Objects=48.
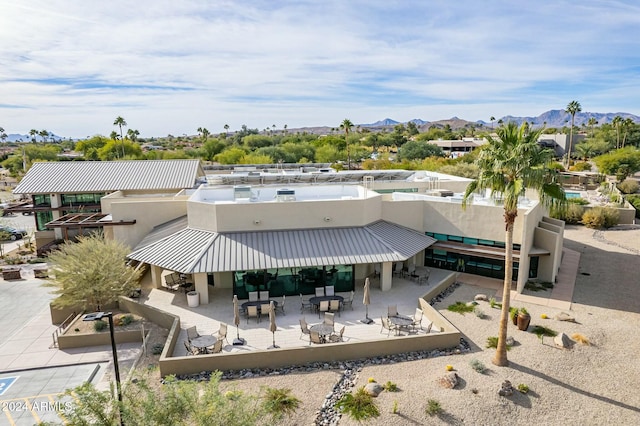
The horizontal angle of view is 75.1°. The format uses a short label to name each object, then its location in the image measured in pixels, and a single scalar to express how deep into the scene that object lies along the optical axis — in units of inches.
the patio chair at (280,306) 871.4
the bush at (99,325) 804.6
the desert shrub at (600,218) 1627.7
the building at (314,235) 911.0
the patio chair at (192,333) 721.6
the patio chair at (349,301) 875.4
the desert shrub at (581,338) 730.8
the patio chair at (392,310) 803.8
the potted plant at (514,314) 792.3
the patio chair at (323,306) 853.8
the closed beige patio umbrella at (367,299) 797.2
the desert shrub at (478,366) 639.1
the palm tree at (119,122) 3804.1
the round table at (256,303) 833.4
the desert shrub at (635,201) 1833.2
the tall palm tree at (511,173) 587.2
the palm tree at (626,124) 3777.1
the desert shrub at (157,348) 735.1
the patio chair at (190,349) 701.1
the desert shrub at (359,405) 552.1
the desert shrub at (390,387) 601.3
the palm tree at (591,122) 4957.2
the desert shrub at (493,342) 719.9
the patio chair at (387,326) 769.4
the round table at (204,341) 683.5
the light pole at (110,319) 475.8
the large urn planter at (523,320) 771.2
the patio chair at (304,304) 875.2
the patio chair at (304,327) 743.0
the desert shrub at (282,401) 552.4
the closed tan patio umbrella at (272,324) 709.9
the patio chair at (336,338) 728.3
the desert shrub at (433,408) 551.8
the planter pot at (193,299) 888.5
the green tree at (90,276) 806.5
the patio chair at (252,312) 823.7
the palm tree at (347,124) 2763.3
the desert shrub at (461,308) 862.5
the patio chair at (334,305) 858.8
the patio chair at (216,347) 696.9
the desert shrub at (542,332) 758.5
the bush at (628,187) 2277.3
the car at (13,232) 1803.9
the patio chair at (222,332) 726.5
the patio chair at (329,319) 759.7
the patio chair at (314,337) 717.9
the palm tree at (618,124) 3786.4
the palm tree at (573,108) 3577.8
